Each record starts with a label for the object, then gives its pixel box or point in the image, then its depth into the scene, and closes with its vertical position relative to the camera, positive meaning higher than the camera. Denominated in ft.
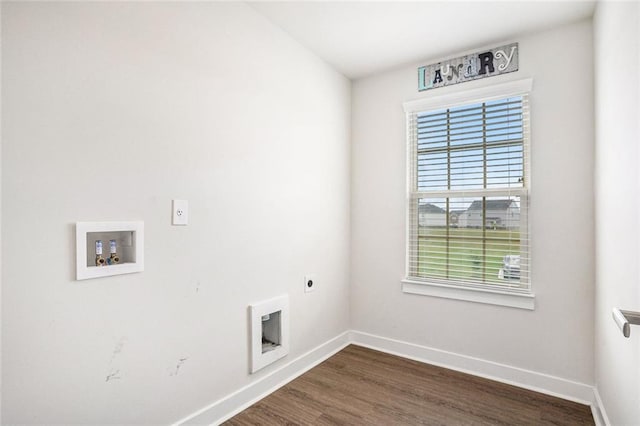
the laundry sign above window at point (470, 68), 8.29 +3.70
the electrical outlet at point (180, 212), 5.81 -0.02
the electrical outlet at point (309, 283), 8.94 -1.92
